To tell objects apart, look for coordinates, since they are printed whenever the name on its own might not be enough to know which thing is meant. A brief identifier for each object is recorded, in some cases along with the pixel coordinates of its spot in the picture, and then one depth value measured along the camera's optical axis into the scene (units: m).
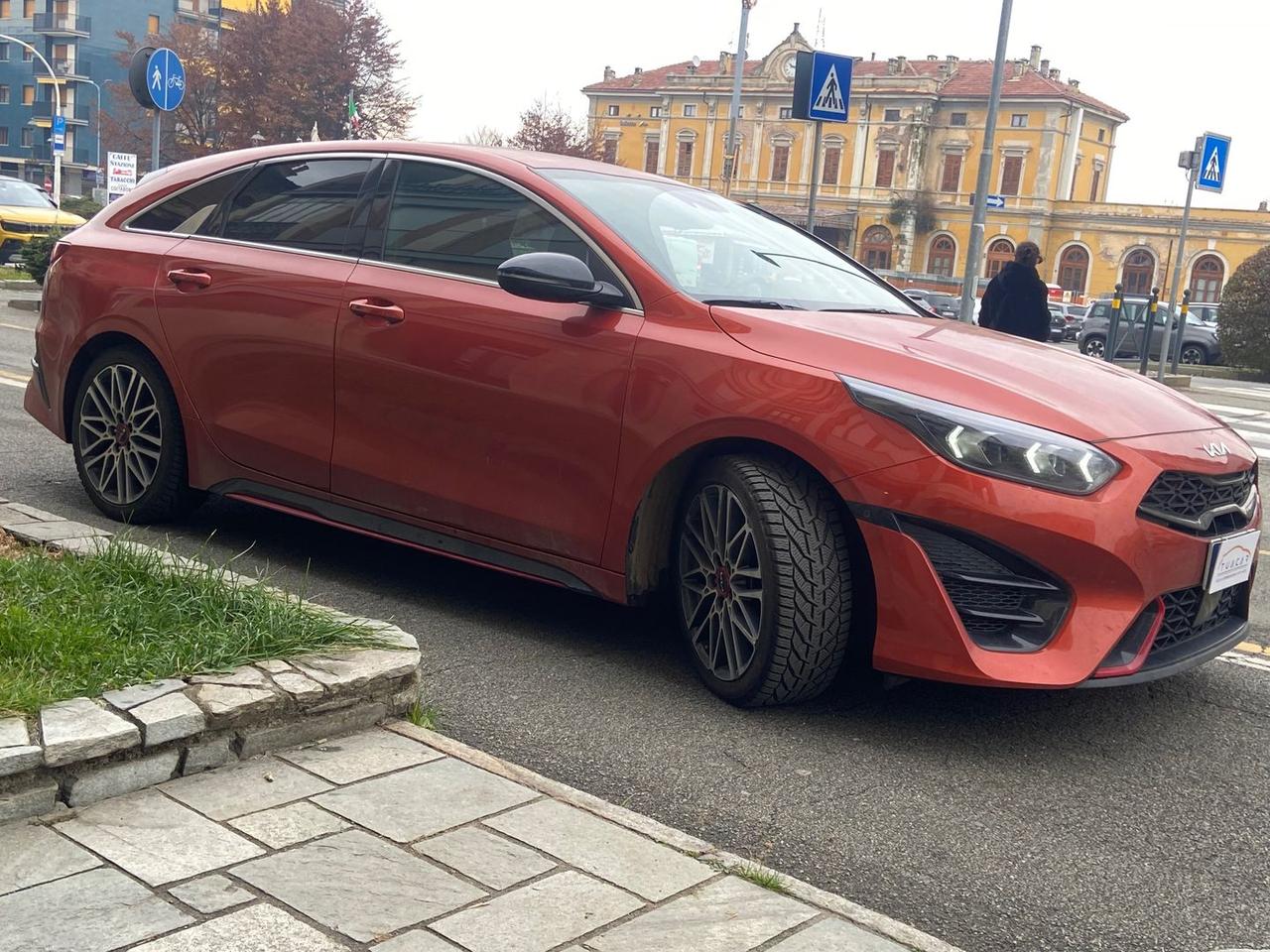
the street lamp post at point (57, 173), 31.98
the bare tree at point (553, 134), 66.00
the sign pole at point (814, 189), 11.03
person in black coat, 11.98
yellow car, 23.94
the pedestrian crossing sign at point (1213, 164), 18.34
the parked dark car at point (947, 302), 39.64
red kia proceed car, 3.47
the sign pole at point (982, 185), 20.41
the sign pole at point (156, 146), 15.71
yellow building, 81.75
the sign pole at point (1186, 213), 18.35
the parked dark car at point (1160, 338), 29.10
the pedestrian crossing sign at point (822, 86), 11.50
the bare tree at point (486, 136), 78.45
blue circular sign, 15.51
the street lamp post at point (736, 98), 30.00
